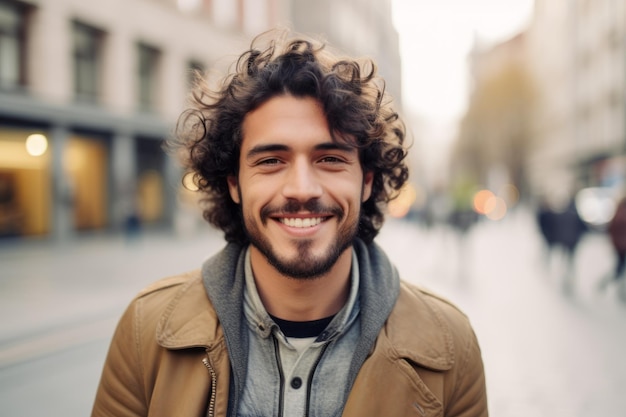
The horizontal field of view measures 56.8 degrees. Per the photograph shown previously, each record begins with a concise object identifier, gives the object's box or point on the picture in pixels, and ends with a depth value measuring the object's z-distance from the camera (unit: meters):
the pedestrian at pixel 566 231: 11.82
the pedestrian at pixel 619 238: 9.74
